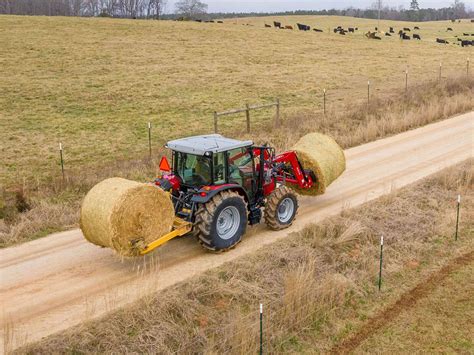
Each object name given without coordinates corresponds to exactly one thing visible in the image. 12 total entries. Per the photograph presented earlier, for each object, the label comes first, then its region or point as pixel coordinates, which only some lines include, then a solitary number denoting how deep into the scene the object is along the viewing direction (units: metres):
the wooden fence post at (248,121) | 22.81
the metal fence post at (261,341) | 8.93
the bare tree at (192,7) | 141.62
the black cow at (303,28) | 77.00
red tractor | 11.81
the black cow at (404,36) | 71.44
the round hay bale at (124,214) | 10.59
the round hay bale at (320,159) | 14.79
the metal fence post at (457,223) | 13.72
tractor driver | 12.10
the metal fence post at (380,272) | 11.38
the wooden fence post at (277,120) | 24.27
